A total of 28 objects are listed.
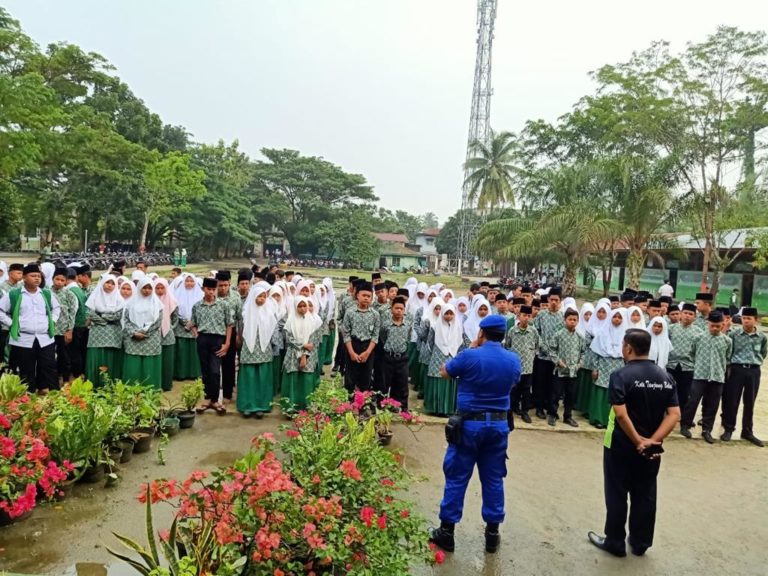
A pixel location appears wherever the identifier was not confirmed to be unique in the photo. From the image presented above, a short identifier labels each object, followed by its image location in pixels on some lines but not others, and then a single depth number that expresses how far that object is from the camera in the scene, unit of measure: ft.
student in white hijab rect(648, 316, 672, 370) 20.62
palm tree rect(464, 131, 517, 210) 112.27
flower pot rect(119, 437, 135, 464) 14.19
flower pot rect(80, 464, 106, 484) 12.85
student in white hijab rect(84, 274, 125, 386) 19.97
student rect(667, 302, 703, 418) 20.61
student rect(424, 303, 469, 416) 20.85
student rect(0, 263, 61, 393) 17.87
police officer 11.33
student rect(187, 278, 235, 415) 19.57
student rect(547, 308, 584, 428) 20.67
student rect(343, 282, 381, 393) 19.54
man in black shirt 11.16
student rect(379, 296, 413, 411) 20.02
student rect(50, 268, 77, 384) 19.86
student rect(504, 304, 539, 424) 20.50
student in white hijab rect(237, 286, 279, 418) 19.15
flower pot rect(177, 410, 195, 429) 17.25
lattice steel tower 130.11
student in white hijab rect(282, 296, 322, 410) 19.38
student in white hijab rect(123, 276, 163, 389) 19.89
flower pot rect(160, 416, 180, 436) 16.31
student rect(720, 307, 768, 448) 19.65
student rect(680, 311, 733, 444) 19.58
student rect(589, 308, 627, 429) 20.85
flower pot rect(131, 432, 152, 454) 14.85
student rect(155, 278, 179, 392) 22.13
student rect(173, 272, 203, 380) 24.12
